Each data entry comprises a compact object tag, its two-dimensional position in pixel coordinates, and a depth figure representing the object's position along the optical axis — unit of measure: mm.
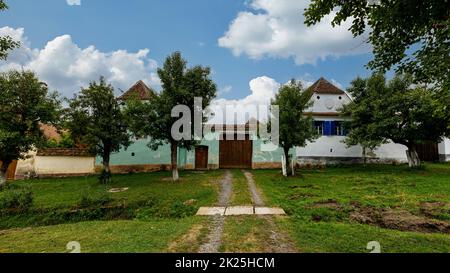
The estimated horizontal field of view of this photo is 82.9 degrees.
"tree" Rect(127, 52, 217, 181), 13227
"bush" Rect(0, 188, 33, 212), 9195
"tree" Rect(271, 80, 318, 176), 14125
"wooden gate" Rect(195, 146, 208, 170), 20750
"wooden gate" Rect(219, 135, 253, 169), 21281
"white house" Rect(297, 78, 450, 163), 20953
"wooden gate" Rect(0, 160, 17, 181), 18703
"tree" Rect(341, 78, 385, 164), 17672
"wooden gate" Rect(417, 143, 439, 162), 22203
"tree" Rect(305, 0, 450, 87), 3906
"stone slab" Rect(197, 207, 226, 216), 7868
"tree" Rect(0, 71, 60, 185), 13148
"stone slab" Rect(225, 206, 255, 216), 7783
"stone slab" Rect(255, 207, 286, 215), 7727
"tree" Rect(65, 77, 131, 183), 13344
